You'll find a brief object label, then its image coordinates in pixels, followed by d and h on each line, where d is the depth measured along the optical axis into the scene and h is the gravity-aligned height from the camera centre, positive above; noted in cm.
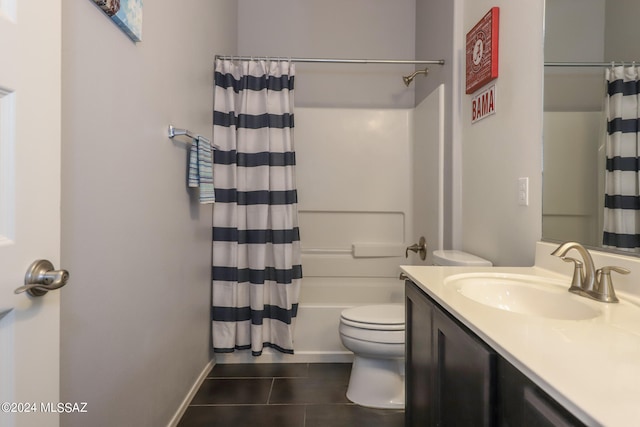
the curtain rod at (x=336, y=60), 198 +92
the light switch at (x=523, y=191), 128 +7
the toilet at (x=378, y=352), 159 -70
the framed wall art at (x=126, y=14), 91 +57
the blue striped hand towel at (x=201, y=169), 153 +19
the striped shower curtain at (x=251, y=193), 194 +9
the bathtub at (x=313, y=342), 208 -86
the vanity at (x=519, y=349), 44 -23
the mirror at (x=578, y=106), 90 +33
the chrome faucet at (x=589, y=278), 81 -18
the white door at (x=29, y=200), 53 +1
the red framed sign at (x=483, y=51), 147 +76
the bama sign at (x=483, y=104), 152 +52
